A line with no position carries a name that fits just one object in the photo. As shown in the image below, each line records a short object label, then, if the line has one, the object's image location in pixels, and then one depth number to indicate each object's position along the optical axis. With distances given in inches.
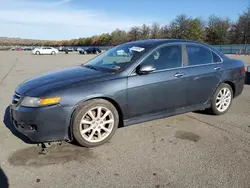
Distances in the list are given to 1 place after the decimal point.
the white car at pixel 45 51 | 1836.9
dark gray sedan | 123.8
